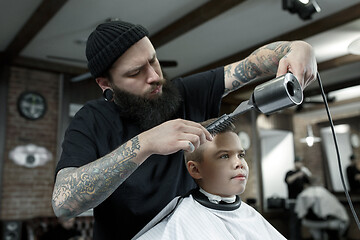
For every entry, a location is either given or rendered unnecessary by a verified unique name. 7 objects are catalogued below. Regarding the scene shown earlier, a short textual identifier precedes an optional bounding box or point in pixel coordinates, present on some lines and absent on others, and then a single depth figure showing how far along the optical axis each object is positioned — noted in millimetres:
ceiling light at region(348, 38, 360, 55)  3551
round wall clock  5754
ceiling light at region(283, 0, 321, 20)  3604
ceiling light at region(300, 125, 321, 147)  9012
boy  1188
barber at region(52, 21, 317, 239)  1046
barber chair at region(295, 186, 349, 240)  6699
